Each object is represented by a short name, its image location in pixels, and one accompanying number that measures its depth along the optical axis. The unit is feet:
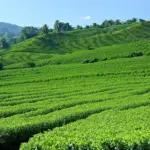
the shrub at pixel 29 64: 318.71
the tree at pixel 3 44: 573.94
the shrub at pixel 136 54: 289.25
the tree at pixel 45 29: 597.52
